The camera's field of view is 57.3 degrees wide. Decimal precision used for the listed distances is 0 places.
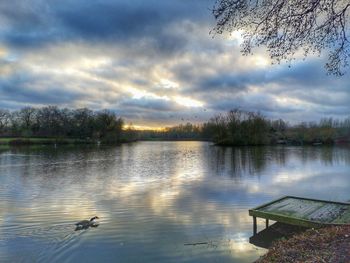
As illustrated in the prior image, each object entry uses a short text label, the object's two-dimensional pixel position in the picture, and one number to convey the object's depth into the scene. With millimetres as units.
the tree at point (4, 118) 96938
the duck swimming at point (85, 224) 10445
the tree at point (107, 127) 99938
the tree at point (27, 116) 97812
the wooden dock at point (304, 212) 9318
